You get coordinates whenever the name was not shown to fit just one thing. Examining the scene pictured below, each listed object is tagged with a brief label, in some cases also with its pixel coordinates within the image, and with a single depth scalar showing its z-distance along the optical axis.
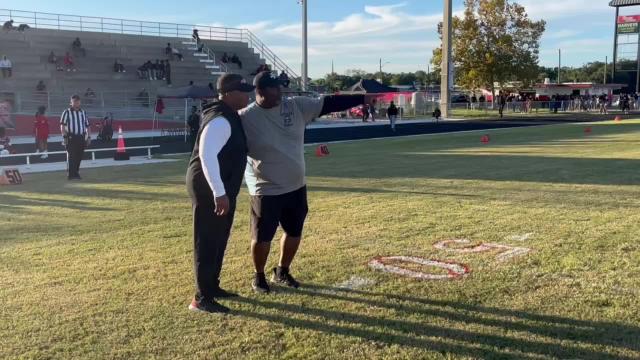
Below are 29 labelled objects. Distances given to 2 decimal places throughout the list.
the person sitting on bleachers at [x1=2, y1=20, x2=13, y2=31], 35.97
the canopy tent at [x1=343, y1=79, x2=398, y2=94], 40.37
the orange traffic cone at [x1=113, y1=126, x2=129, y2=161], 16.98
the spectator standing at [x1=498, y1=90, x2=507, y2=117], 42.75
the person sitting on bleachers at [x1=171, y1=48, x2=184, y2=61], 40.56
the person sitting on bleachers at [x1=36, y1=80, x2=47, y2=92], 30.33
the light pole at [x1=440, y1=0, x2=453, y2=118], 41.94
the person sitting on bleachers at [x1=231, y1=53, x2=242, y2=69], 42.50
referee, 12.50
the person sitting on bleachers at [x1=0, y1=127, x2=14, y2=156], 18.25
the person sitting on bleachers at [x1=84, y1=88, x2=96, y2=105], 30.91
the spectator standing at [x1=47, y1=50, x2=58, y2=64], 34.16
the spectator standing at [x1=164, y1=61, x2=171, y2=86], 37.06
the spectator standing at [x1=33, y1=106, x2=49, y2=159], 18.85
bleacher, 31.42
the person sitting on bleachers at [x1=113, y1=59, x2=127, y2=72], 36.28
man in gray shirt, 4.73
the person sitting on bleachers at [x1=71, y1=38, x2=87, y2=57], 36.44
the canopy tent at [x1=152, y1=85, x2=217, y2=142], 24.42
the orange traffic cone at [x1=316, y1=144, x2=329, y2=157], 17.14
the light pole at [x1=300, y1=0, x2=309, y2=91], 39.19
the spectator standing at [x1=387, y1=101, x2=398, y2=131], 30.41
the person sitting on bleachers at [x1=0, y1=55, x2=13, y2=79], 30.64
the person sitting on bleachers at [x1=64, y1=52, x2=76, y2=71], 34.09
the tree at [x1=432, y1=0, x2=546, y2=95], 48.84
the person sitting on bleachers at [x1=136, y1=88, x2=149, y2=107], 33.31
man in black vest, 4.33
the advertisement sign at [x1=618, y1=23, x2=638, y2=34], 62.56
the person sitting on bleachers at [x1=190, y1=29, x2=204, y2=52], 43.88
